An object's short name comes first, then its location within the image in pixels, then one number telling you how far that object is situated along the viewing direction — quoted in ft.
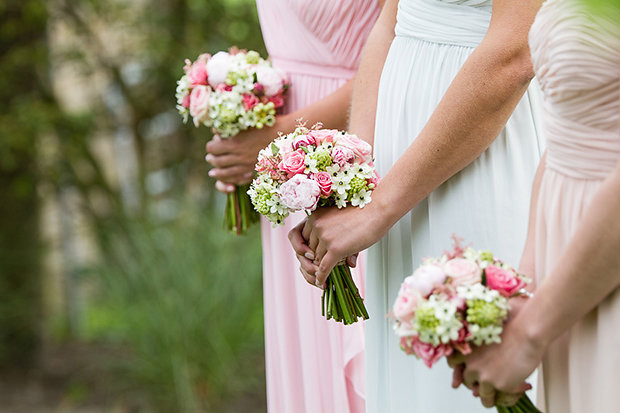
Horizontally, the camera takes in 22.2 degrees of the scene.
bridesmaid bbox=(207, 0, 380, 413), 9.15
